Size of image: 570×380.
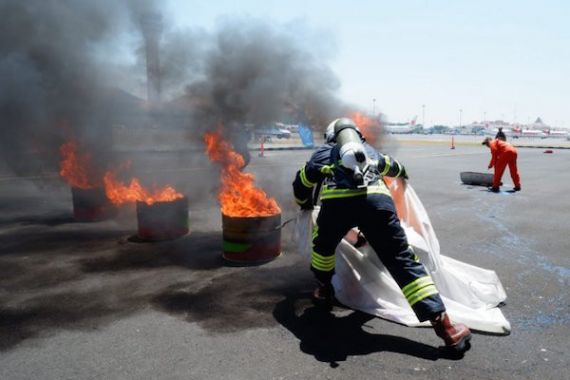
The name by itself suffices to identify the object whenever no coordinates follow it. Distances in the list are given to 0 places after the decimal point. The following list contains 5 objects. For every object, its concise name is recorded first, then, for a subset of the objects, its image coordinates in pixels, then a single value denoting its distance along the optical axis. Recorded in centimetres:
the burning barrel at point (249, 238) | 519
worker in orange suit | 1132
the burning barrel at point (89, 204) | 761
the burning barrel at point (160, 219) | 623
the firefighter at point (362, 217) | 323
